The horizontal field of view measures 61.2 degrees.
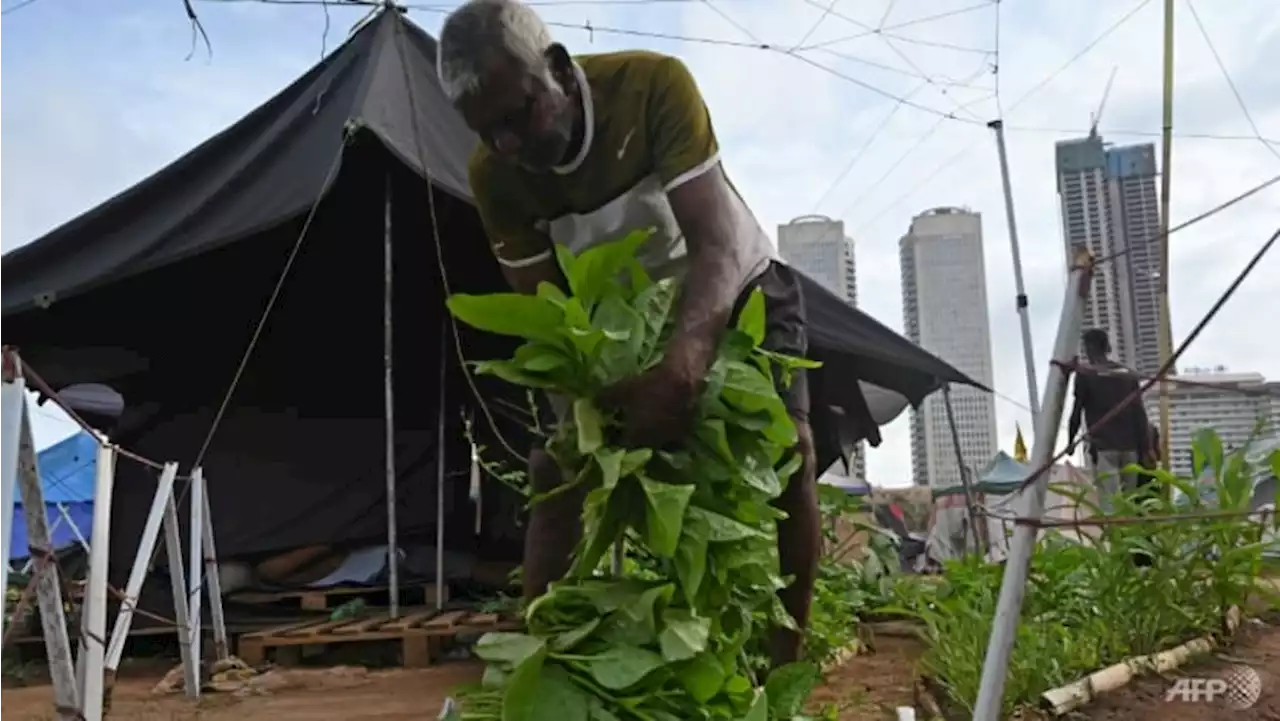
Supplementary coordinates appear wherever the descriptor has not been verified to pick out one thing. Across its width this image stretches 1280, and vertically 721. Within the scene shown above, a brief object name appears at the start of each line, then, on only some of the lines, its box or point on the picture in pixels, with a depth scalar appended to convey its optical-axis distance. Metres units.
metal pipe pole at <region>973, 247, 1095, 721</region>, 1.24
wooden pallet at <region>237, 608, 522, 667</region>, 3.58
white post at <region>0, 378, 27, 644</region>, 1.38
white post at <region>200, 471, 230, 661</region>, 3.50
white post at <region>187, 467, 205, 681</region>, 3.17
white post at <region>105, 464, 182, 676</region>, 2.26
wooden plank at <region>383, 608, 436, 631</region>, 3.64
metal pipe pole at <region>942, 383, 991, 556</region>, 5.17
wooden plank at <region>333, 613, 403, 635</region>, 3.65
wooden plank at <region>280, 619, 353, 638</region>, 3.69
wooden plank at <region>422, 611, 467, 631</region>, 3.62
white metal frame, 1.51
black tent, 4.01
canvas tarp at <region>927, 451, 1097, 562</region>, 8.71
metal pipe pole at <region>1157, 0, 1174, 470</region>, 4.79
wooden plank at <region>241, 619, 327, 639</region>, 3.75
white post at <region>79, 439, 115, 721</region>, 1.76
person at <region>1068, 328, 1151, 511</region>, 4.43
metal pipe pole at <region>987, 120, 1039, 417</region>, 7.82
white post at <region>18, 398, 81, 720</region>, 1.61
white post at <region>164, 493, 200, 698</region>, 2.83
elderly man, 1.35
